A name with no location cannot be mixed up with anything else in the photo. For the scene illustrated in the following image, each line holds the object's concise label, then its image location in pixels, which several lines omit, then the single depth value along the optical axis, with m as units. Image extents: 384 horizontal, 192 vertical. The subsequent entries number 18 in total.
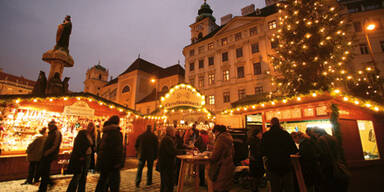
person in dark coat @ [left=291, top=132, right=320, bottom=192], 3.92
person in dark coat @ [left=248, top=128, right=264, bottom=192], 5.04
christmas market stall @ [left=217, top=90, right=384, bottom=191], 5.87
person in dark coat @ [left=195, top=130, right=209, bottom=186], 5.77
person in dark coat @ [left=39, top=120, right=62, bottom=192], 4.52
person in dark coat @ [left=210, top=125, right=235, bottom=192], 3.50
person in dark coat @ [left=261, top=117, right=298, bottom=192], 3.65
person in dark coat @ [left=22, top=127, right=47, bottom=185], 5.60
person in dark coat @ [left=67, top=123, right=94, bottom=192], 4.08
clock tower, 30.97
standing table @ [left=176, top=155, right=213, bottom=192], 4.07
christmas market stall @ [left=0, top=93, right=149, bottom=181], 6.71
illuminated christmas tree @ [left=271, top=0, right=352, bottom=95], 9.51
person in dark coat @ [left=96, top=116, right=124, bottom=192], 3.50
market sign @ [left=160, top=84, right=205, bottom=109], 9.34
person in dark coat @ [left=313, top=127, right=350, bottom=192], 3.78
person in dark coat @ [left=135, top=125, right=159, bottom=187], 5.73
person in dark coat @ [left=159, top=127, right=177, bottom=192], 4.27
